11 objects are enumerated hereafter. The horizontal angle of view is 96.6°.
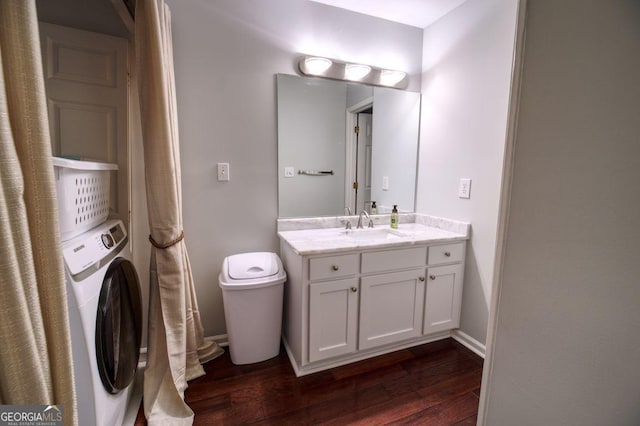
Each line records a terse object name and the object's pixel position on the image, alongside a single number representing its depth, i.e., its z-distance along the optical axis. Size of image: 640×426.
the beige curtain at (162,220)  1.29
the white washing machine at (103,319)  0.95
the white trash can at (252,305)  1.72
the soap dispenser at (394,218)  2.28
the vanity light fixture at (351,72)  2.02
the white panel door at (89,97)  1.43
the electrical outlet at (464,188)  2.00
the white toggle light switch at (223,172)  1.90
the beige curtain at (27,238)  0.49
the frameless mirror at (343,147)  2.06
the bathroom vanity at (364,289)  1.66
